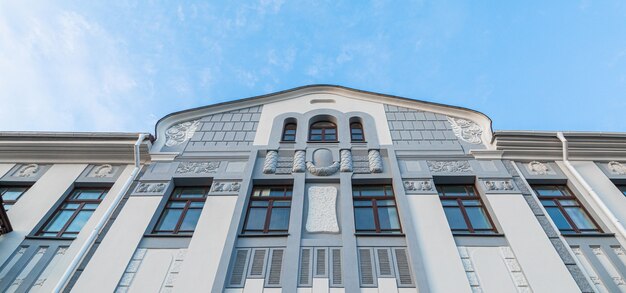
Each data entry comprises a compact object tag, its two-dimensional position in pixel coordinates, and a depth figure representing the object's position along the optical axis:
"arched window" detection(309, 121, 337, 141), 12.20
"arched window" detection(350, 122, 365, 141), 12.15
